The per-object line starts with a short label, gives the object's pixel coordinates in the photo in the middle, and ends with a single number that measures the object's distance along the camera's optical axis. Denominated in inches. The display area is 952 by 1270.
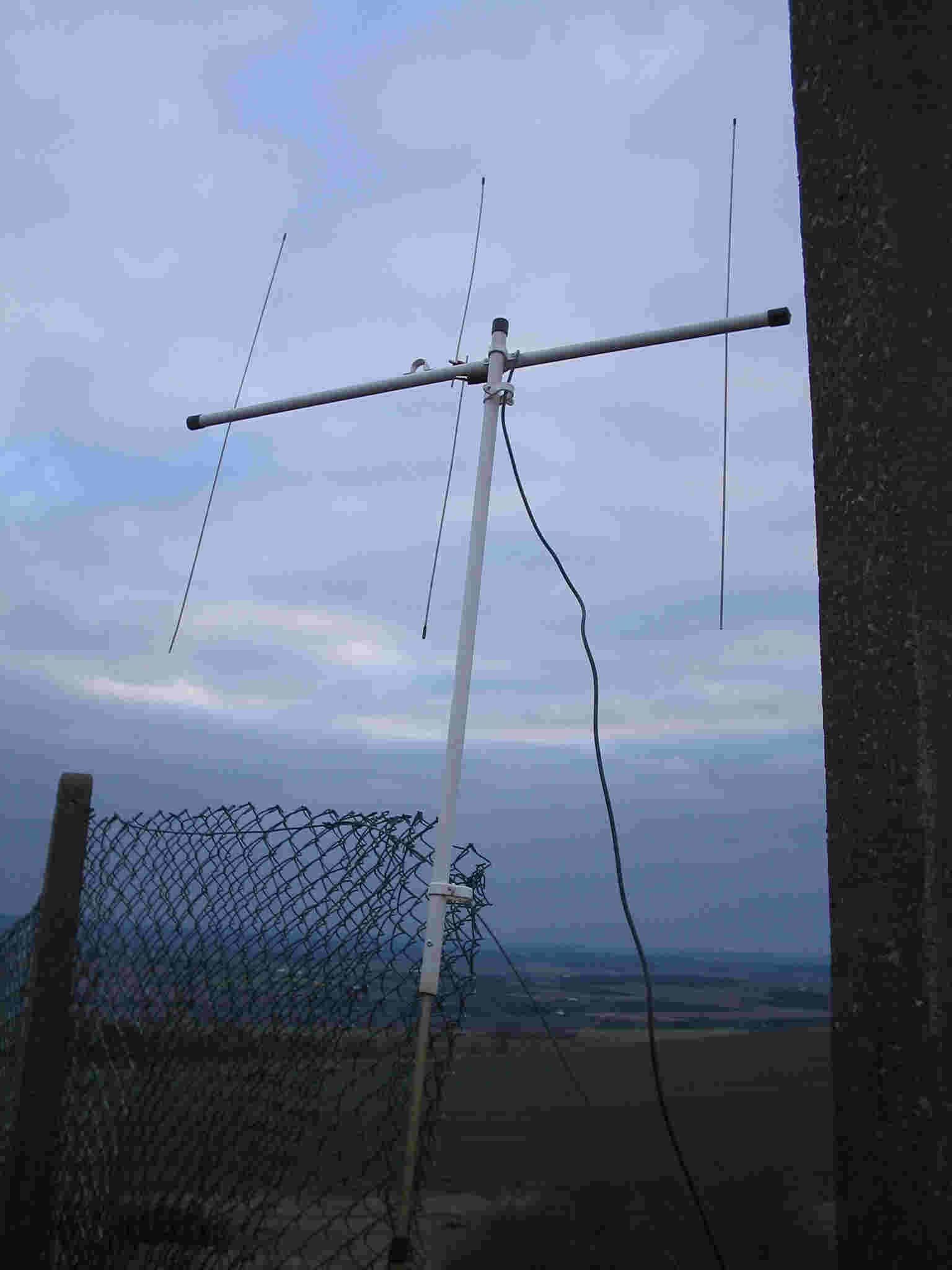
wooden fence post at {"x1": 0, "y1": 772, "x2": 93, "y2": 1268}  117.6
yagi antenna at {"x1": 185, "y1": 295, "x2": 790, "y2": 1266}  95.3
